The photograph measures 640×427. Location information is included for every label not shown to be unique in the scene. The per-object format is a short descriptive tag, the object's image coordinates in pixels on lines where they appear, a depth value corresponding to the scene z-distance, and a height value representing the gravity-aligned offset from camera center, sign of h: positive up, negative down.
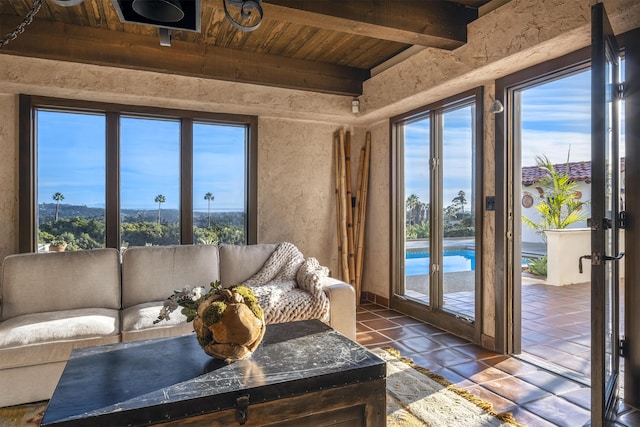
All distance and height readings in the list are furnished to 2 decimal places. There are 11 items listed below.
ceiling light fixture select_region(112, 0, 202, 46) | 1.58 +0.82
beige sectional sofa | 2.46 -0.66
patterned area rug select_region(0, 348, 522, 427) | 2.27 -1.17
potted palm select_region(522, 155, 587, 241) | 6.21 +0.18
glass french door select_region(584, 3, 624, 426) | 2.01 -0.05
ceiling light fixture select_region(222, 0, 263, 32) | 1.71 +0.89
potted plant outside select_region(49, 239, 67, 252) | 3.99 -0.30
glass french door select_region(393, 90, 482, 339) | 3.75 +0.00
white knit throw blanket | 3.13 -0.62
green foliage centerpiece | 1.64 -0.44
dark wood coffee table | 1.36 -0.63
